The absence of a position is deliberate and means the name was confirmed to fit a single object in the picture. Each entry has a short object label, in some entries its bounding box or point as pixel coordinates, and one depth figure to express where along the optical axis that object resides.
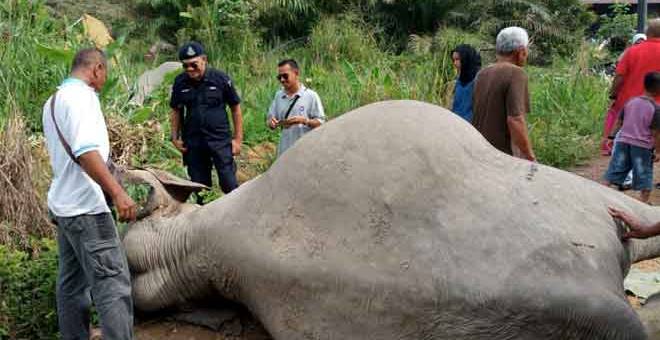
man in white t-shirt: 3.58
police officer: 5.74
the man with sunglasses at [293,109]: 5.86
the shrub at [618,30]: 17.05
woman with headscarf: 5.96
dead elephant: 3.47
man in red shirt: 7.23
